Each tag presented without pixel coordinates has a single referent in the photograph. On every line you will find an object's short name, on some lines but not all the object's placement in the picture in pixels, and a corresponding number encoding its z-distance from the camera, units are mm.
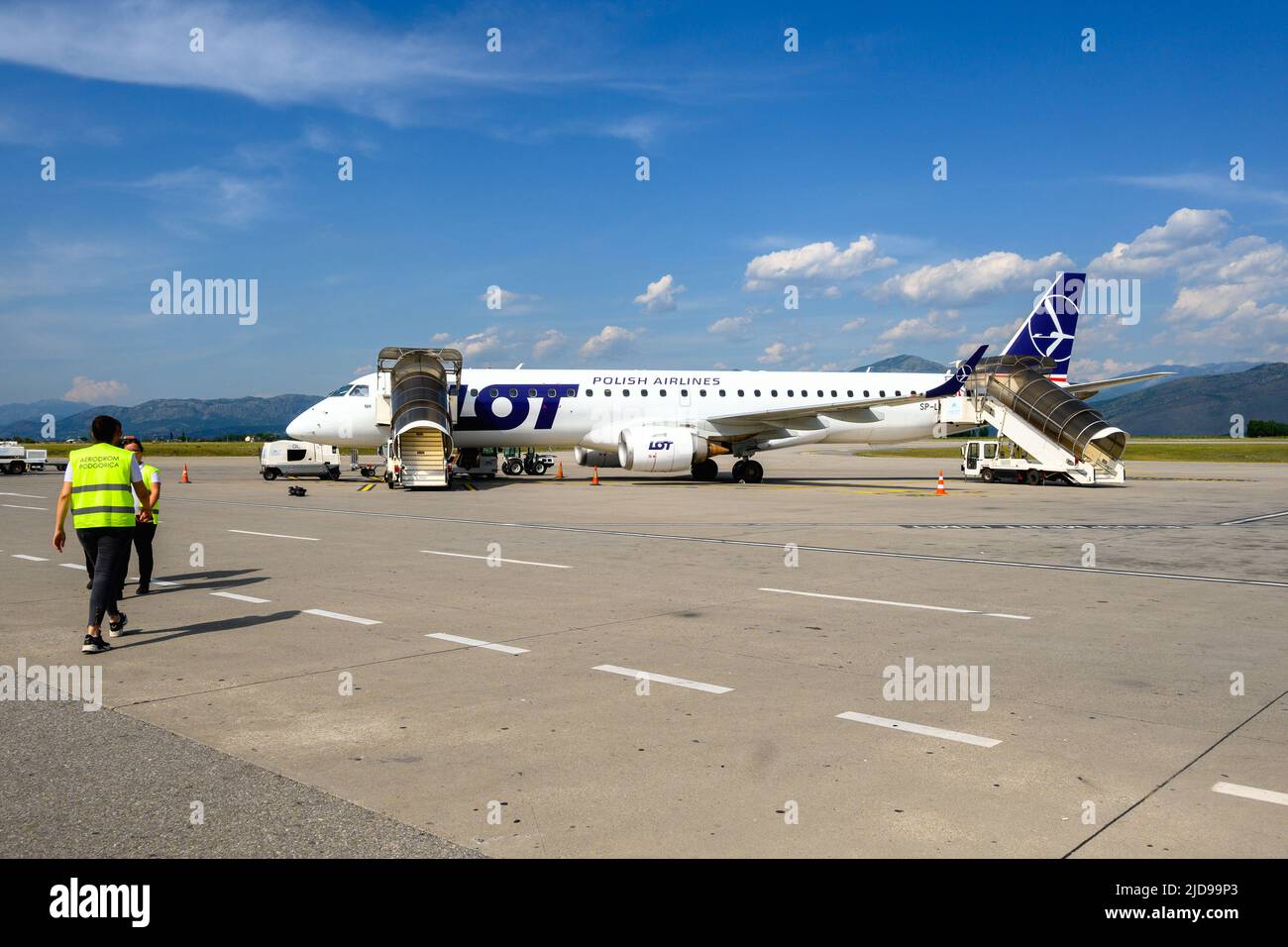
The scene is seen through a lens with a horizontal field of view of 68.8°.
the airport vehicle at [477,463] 35875
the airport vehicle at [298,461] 36969
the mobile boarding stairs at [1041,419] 31172
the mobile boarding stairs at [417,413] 28594
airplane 31500
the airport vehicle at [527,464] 40688
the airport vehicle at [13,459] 44625
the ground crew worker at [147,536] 11125
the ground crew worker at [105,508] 8406
